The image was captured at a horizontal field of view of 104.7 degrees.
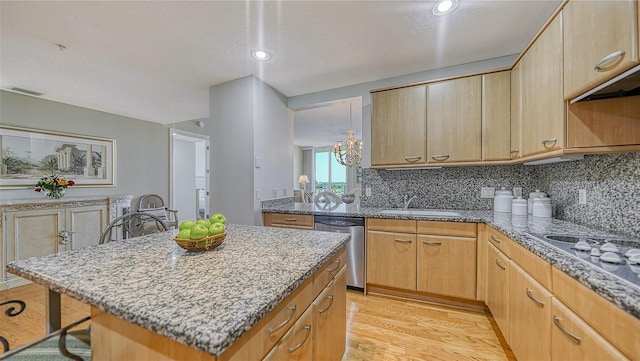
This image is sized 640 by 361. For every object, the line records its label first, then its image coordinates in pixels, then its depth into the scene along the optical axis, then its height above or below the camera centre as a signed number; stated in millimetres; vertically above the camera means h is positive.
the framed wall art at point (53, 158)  3051 +300
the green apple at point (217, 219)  1328 -216
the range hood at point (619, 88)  1053 +455
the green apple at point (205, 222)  1206 -216
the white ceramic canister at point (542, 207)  2014 -227
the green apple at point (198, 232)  1099 -237
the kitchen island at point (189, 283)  589 -339
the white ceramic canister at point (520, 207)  2166 -242
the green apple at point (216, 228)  1179 -239
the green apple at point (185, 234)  1113 -248
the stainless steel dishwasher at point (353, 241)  2504 -626
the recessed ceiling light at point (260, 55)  2281 +1175
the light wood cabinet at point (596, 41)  997 +636
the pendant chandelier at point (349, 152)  4805 +564
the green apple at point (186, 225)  1159 -217
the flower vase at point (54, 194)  3260 -198
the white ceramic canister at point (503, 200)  2330 -200
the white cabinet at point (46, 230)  2786 -639
